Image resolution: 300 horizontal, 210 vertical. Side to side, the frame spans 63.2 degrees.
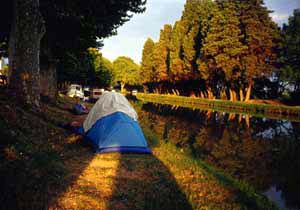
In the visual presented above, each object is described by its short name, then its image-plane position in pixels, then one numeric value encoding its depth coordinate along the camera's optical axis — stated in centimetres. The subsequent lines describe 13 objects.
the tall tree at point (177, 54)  4336
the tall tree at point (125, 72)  9404
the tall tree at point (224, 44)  3135
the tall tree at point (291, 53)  3043
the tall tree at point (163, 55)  5123
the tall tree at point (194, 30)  4086
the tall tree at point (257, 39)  3041
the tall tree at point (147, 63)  5935
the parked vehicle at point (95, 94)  3206
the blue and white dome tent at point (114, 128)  752
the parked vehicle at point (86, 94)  4334
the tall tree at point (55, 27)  890
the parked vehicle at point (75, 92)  3563
